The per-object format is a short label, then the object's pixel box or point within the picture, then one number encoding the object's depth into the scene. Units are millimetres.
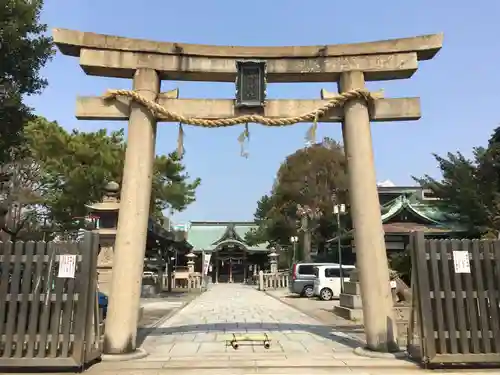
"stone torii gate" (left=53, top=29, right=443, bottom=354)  7766
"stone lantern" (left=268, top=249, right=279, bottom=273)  39788
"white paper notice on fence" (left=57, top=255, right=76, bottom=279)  6582
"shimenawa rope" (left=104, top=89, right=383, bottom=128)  8180
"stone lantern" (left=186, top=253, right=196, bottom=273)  36634
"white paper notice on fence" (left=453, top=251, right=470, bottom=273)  6785
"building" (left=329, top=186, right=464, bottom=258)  26802
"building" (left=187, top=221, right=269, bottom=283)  50750
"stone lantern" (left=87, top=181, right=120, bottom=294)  19062
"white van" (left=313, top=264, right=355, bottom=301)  23531
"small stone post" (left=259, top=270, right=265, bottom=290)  35231
